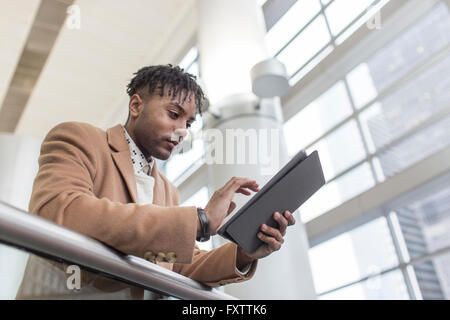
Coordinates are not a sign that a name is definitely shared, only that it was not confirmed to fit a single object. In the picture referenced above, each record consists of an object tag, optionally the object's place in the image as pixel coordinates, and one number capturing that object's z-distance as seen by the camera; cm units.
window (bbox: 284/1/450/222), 464
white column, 338
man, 105
